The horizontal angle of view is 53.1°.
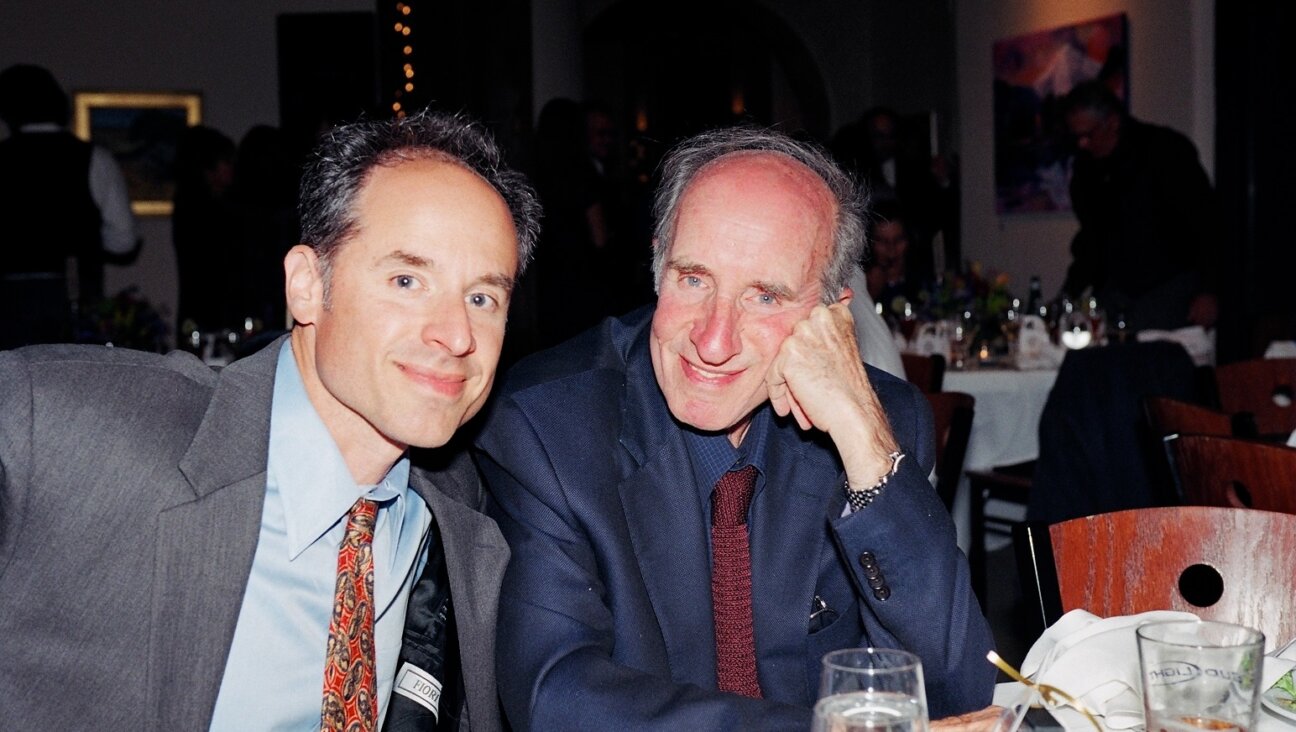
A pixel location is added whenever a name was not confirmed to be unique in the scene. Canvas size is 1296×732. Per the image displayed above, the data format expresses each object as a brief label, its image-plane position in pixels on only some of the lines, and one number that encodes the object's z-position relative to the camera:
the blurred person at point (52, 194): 5.85
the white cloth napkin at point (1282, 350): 4.72
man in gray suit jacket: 1.43
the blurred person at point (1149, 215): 6.31
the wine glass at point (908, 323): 5.59
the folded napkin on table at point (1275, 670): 1.39
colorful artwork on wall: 8.02
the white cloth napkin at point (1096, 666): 1.36
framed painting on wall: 9.20
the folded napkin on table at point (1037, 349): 5.11
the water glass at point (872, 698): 1.04
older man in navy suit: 1.63
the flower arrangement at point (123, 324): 4.89
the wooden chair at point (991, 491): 4.52
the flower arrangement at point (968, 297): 5.36
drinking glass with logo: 1.16
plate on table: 1.33
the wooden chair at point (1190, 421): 2.81
